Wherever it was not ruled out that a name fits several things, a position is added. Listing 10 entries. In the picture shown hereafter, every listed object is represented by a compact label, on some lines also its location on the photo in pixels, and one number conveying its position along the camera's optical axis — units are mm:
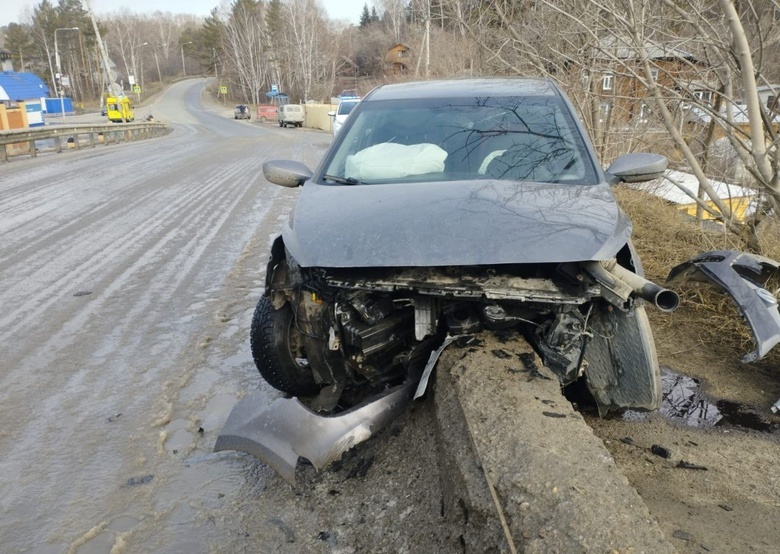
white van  49281
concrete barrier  2146
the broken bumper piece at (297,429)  2998
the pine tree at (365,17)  101175
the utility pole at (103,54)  39531
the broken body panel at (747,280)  3193
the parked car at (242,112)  61781
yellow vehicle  41094
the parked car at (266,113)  60125
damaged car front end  2904
